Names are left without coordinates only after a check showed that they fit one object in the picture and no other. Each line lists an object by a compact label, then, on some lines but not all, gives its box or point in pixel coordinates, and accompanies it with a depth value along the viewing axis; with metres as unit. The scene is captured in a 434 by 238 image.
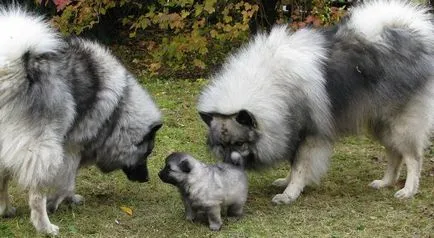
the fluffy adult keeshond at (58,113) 3.96
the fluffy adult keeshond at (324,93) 4.71
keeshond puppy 4.31
